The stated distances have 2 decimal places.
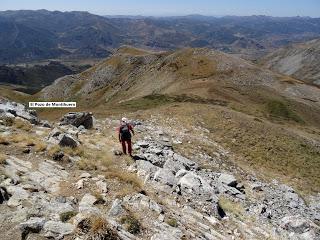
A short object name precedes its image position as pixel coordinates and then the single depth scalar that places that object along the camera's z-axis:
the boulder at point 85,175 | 11.20
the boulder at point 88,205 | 8.90
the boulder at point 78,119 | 19.90
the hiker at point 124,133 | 14.83
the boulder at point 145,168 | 13.31
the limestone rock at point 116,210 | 9.07
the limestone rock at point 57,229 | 7.67
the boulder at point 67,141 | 13.61
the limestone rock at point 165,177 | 12.81
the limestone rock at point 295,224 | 13.22
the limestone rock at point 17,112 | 16.84
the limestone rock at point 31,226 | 7.69
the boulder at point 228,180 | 16.02
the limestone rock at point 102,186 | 10.35
